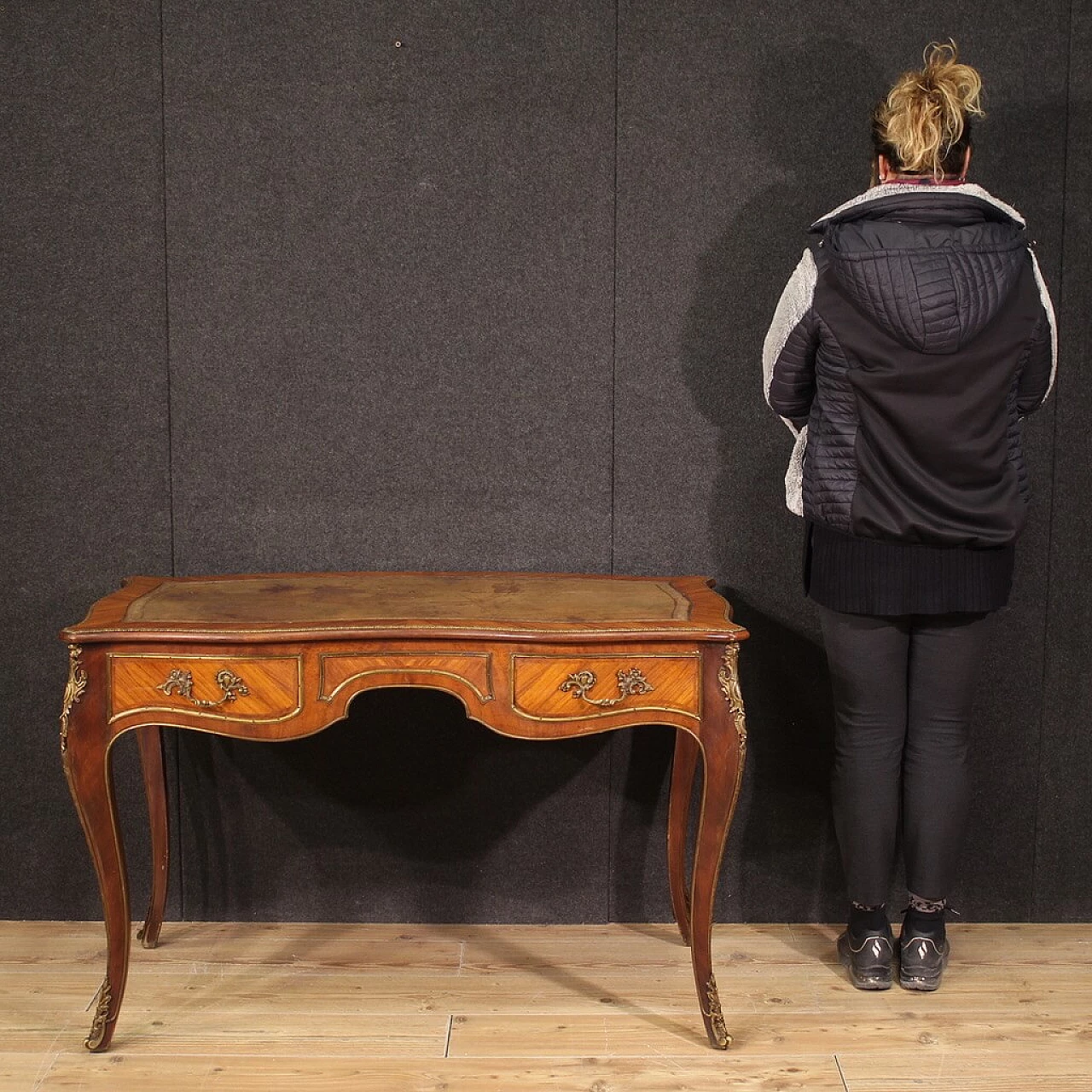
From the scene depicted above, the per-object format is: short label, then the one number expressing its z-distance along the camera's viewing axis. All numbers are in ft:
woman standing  6.96
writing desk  6.77
